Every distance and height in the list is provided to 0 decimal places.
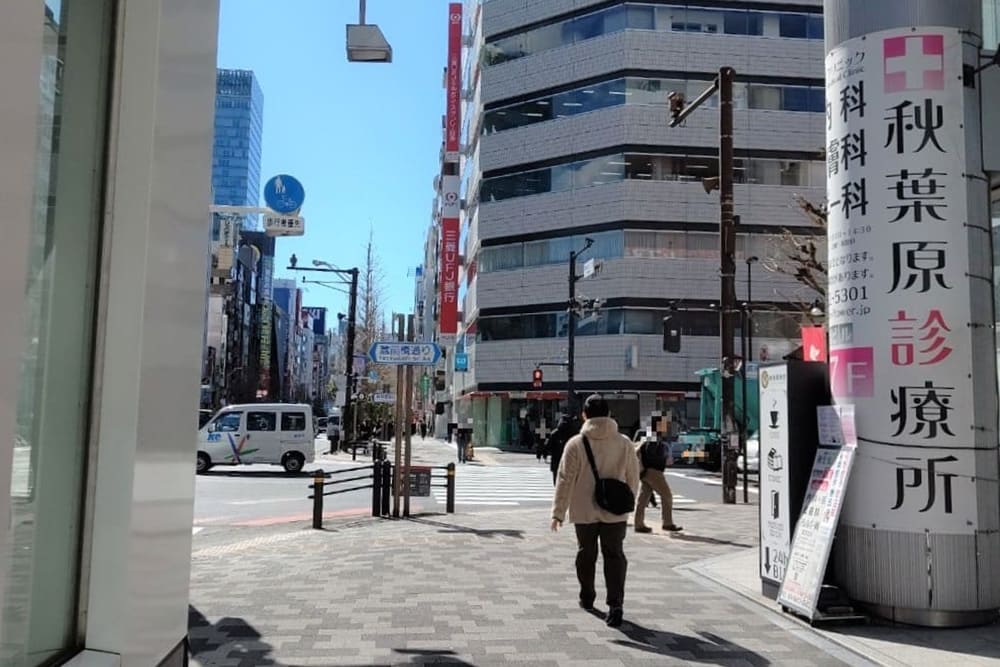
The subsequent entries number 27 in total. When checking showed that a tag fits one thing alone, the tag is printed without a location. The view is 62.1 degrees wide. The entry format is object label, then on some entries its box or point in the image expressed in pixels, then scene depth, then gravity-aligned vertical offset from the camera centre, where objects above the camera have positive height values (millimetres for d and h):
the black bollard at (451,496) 13906 -1607
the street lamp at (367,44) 7836 +3342
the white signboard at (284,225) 15766 +3278
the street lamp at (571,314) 29531 +3209
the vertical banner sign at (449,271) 51906 +8218
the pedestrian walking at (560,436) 14023 -560
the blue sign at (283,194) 15508 +3804
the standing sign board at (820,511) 6020 -767
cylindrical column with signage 5906 +625
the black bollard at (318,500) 11914 -1474
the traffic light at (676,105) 15961 +5770
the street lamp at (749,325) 38688 +4012
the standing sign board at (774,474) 6777 -555
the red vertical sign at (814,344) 7375 +578
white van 23812 -1143
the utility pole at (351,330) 32594 +2703
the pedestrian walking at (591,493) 6203 -680
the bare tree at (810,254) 17562 +3533
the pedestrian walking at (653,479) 11734 -1043
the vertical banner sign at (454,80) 51469 +19960
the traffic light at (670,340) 19359 +1528
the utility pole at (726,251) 16047 +3018
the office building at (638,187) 41594 +11234
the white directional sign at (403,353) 12840 +716
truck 28906 -540
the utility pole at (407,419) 13109 -304
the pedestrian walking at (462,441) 33031 -1590
